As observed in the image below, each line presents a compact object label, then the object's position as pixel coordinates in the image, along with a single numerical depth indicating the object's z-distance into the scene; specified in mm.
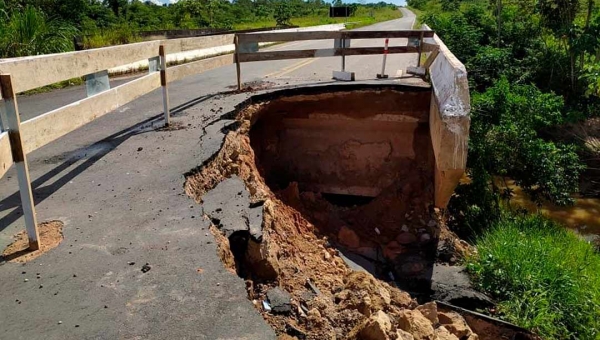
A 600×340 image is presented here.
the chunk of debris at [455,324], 5297
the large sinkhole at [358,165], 8641
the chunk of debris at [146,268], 3307
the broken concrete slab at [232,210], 4160
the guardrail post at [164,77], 6895
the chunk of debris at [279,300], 3379
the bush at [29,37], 12102
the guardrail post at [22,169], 3441
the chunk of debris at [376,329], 3272
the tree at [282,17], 48262
